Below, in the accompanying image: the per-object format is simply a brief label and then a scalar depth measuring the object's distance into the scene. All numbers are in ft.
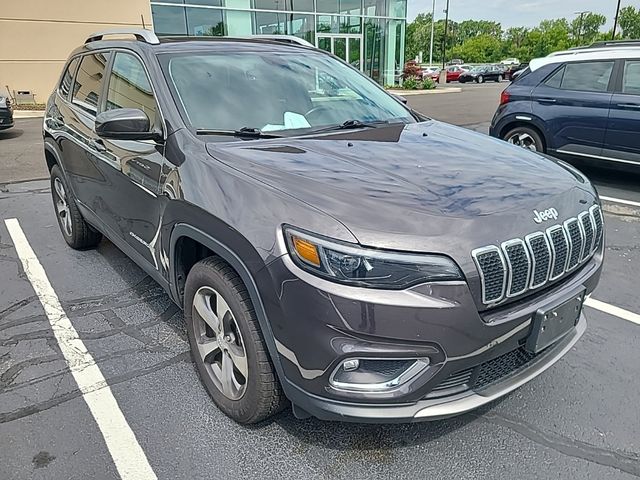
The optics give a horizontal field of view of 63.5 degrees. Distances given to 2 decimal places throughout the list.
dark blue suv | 21.34
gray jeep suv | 6.15
